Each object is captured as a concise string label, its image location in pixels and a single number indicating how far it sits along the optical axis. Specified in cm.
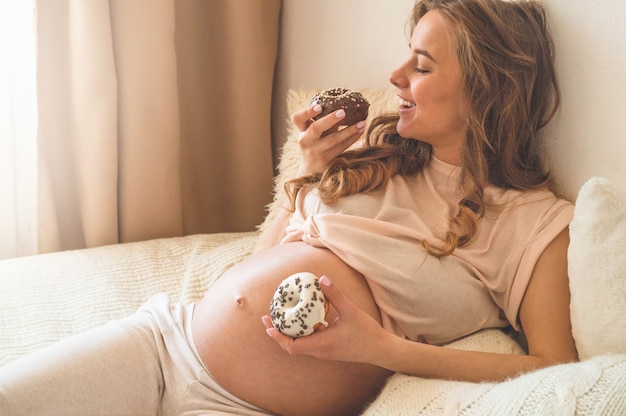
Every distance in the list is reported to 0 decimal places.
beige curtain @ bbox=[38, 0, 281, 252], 196
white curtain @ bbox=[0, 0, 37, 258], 190
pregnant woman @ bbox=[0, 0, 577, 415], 113
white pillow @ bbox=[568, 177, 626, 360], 102
